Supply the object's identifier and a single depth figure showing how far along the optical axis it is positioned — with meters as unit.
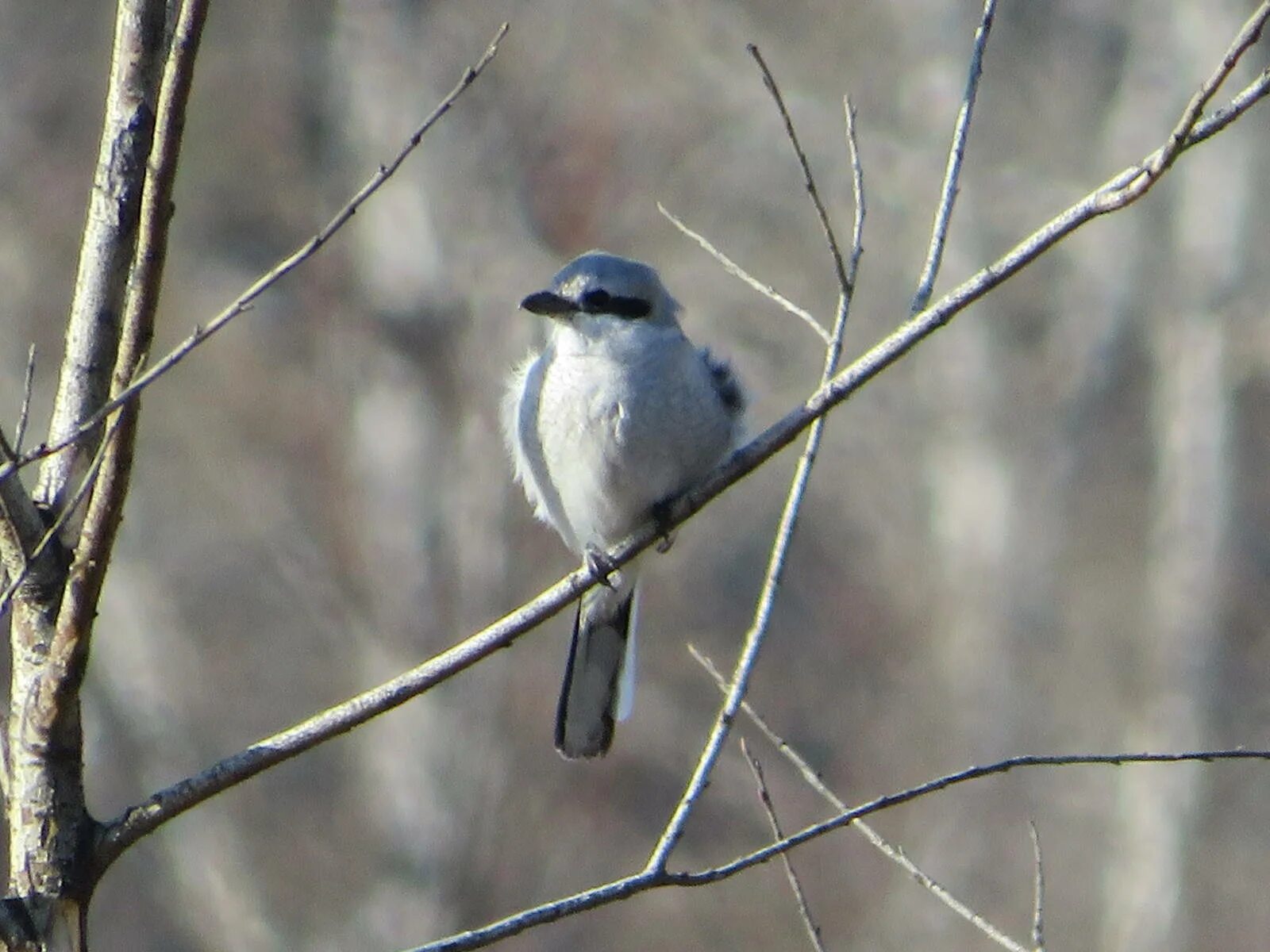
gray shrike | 8.71
